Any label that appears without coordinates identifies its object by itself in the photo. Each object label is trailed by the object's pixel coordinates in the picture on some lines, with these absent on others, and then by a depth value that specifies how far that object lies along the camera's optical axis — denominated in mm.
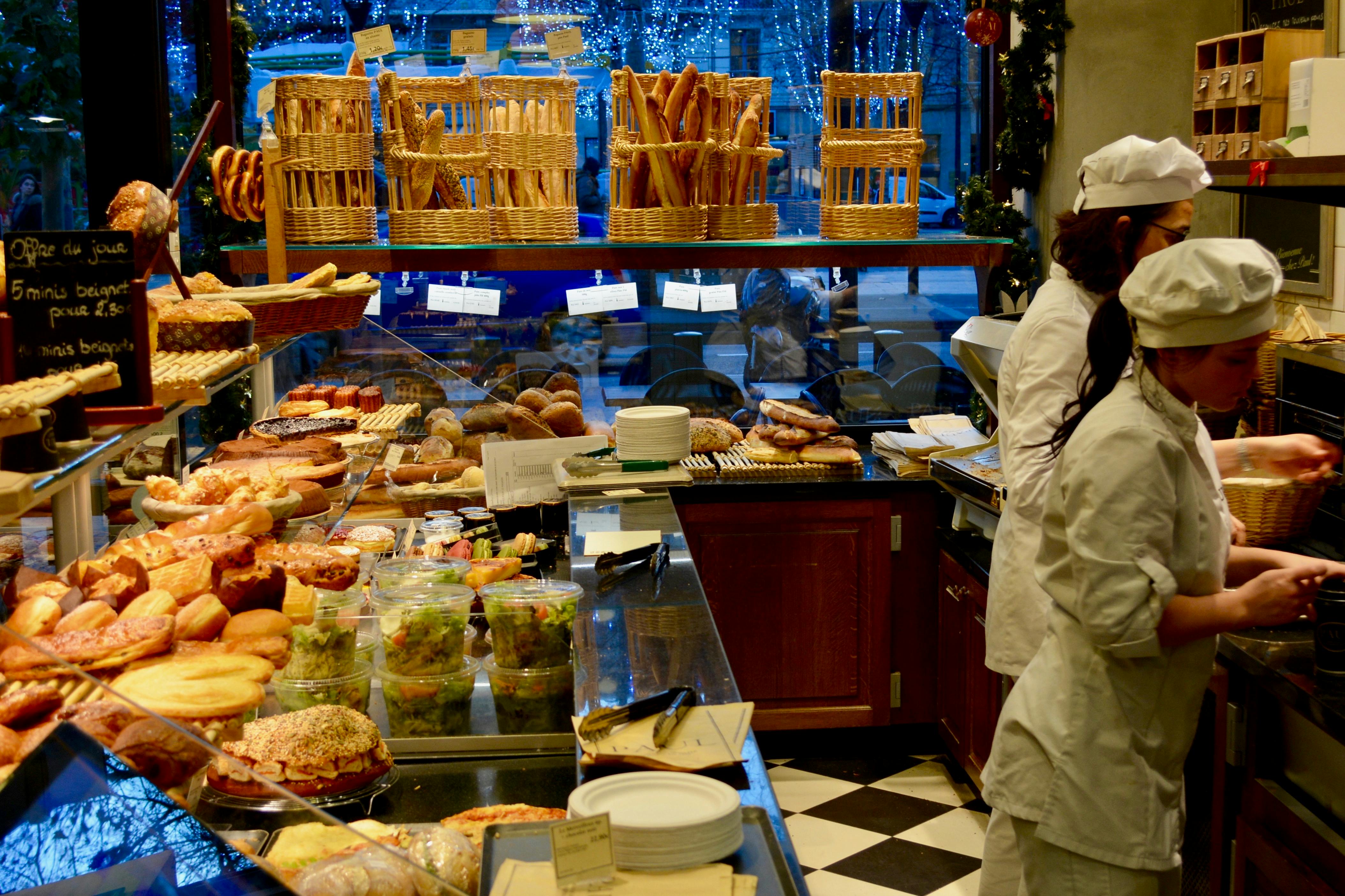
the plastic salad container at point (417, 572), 2422
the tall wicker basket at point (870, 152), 4648
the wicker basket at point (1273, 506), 2996
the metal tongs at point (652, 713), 1821
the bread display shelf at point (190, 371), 1942
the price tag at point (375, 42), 4641
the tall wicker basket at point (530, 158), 4480
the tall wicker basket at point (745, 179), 4594
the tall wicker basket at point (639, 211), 4496
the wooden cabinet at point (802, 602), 4516
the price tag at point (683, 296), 5375
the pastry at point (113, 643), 1742
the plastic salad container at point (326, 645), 2035
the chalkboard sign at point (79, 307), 1693
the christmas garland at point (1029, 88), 4848
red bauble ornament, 4852
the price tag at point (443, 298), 5336
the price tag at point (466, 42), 4699
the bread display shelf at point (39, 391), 1337
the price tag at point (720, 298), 5379
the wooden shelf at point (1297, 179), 2502
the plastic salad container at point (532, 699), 2105
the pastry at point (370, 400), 4055
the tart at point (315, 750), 1740
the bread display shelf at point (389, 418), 3635
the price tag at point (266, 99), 4219
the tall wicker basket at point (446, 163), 4496
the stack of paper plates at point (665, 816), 1416
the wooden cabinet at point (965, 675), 4008
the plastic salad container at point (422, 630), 2139
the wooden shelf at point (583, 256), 4629
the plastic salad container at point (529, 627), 2209
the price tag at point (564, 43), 4555
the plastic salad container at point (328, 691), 1971
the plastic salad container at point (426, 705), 2080
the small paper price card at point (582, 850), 1341
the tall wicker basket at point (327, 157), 4434
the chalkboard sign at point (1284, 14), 3725
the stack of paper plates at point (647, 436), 4086
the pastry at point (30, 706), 1189
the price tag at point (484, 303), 5309
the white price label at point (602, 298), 5297
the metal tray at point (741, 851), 1425
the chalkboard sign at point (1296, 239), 3771
